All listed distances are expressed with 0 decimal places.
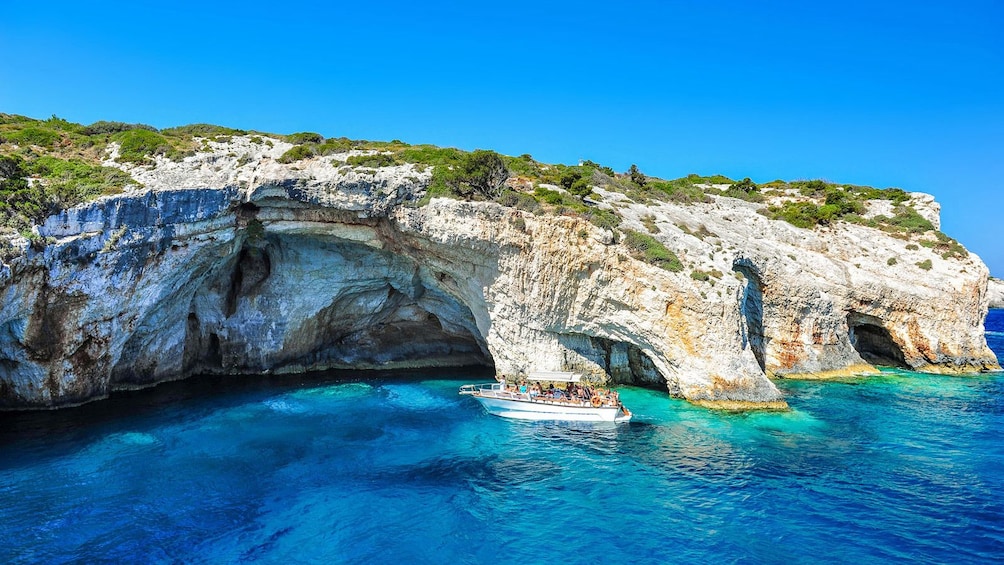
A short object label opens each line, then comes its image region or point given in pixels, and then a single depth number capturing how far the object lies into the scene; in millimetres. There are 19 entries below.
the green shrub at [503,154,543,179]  40188
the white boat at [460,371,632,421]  26369
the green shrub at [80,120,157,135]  37219
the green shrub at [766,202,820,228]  44875
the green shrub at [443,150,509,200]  32438
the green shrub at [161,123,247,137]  38094
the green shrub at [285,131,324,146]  38253
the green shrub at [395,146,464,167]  35125
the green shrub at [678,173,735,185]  60759
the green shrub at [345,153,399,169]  32438
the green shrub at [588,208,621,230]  30875
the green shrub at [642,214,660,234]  33438
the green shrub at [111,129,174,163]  30488
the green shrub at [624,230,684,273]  30109
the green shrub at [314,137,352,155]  35022
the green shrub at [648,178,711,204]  46531
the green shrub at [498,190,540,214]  31766
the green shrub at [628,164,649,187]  53844
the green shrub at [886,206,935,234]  45688
